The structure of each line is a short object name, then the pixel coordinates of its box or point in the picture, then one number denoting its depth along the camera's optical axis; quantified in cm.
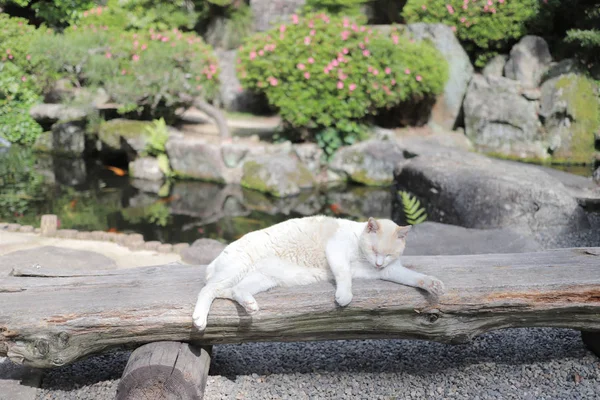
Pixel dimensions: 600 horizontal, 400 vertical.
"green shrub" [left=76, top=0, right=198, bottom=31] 1418
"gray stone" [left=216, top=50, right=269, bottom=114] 1420
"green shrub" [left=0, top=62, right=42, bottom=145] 1262
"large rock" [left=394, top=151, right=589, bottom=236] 637
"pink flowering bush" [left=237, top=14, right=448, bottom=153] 1041
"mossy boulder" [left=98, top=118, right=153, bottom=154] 1100
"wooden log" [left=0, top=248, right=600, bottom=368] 310
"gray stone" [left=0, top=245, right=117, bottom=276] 547
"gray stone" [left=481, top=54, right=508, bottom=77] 1275
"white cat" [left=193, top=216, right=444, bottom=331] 315
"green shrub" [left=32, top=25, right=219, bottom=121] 1100
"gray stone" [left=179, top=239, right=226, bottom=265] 586
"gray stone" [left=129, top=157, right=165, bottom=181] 1098
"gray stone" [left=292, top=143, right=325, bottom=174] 1077
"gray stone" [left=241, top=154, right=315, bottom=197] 993
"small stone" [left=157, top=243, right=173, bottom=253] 625
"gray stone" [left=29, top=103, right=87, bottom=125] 1244
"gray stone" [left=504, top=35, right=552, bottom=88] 1212
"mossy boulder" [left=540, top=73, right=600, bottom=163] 1091
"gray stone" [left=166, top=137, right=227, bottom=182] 1062
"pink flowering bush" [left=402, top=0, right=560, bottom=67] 1231
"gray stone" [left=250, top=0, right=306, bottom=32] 1525
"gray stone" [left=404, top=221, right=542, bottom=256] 545
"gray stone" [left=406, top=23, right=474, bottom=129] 1212
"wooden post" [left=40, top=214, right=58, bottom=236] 664
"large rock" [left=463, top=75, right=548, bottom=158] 1140
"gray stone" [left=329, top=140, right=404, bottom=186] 1037
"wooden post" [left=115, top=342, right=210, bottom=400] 303
